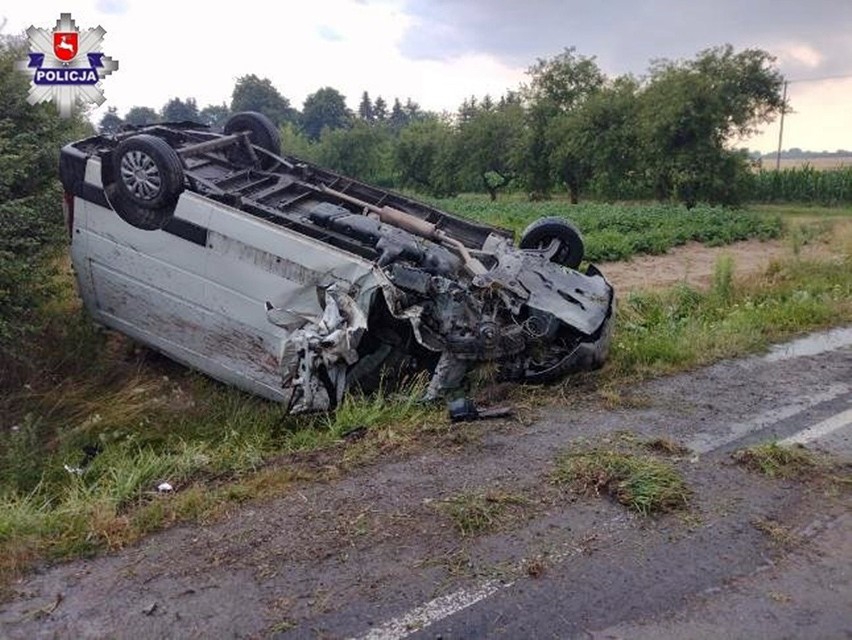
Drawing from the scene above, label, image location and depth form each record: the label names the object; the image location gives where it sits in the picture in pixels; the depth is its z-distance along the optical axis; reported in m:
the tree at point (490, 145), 37.88
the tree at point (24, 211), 5.82
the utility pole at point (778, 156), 31.65
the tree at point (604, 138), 28.44
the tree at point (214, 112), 96.25
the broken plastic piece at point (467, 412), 4.59
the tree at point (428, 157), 41.28
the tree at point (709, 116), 23.61
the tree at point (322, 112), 94.88
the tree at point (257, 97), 87.44
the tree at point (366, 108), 108.06
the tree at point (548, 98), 34.22
